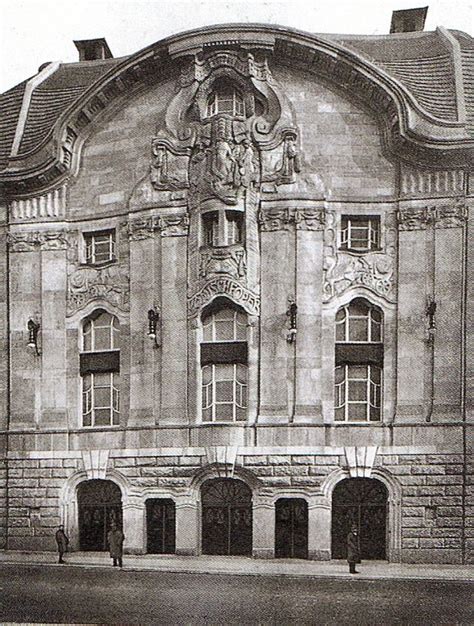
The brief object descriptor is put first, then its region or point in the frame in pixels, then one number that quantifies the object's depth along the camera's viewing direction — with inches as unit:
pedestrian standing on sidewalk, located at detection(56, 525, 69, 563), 1038.7
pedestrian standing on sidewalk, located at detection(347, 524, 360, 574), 967.6
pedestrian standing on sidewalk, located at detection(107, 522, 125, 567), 1003.9
